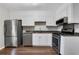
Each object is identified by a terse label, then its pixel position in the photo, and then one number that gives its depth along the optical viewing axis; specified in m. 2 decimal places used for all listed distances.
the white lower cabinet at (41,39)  2.84
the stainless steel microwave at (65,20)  1.98
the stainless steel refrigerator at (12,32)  2.83
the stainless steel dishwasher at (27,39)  2.86
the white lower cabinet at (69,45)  1.65
